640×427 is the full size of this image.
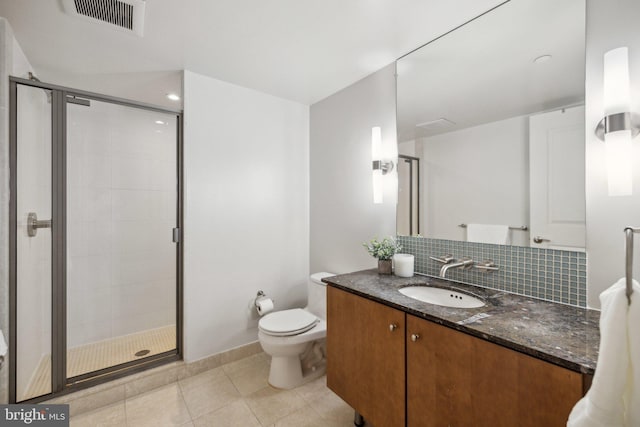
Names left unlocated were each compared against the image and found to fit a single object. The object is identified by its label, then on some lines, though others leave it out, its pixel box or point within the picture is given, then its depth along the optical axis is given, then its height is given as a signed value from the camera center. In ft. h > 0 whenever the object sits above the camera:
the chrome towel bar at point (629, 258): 2.17 -0.36
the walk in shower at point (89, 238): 5.57 -0.59
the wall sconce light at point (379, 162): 6.55 +1.20
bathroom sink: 4.73 -1.47
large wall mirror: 4.09 +1.49
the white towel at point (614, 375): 2.09 -1.22
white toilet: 6.26 -2.93
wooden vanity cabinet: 2.72 -1.97
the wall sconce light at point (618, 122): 3.42 +1.13
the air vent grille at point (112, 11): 4.57 +3.43
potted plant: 5.89 -0.83
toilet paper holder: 7.98 -2.36
